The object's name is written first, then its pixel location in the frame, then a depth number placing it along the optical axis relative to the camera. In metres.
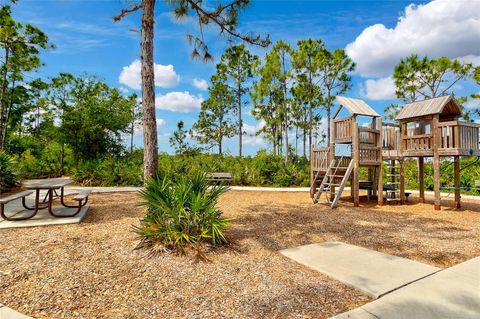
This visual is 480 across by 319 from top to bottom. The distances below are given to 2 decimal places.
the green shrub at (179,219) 4.07
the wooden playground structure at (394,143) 8.35
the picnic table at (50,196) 5.30
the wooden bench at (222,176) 12.85
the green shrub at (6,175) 8.87
